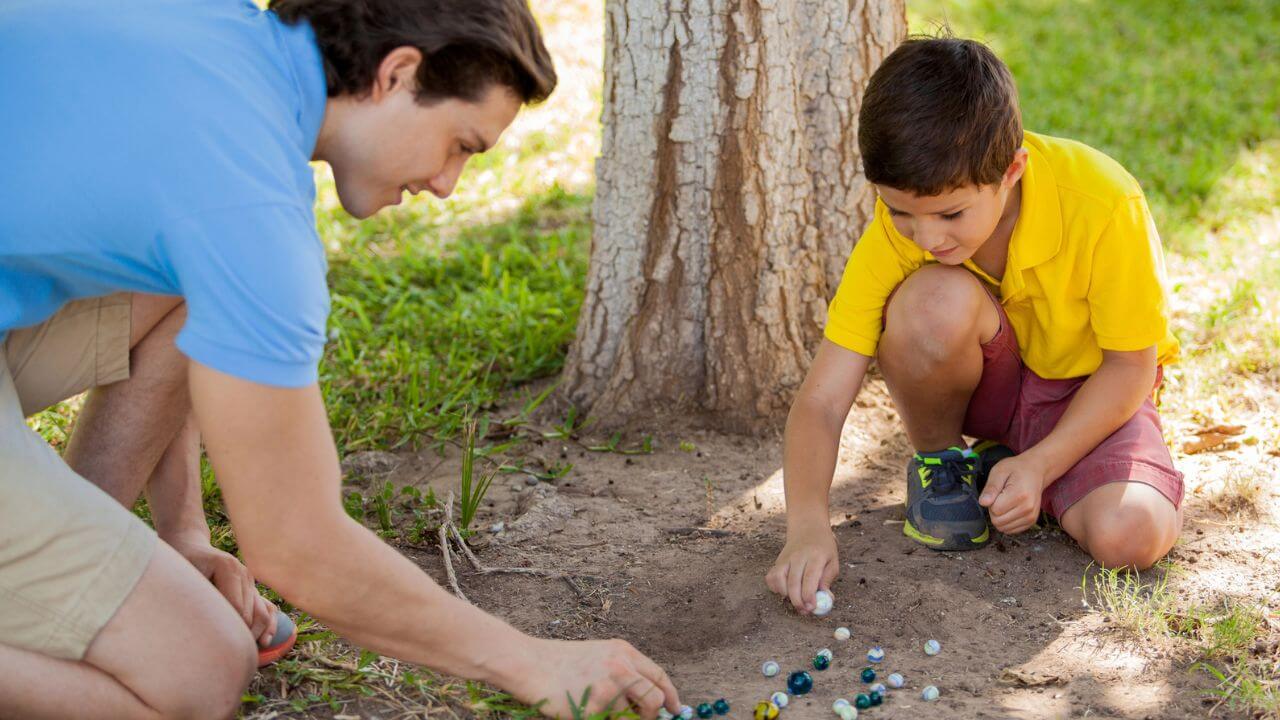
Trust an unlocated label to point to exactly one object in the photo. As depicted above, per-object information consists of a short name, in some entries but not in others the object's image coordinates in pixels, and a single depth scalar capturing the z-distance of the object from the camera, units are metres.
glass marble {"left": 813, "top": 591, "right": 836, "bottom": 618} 2.54
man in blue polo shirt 1.69
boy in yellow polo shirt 2.51
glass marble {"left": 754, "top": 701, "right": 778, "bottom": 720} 2.15
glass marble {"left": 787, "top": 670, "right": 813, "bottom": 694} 2.28
